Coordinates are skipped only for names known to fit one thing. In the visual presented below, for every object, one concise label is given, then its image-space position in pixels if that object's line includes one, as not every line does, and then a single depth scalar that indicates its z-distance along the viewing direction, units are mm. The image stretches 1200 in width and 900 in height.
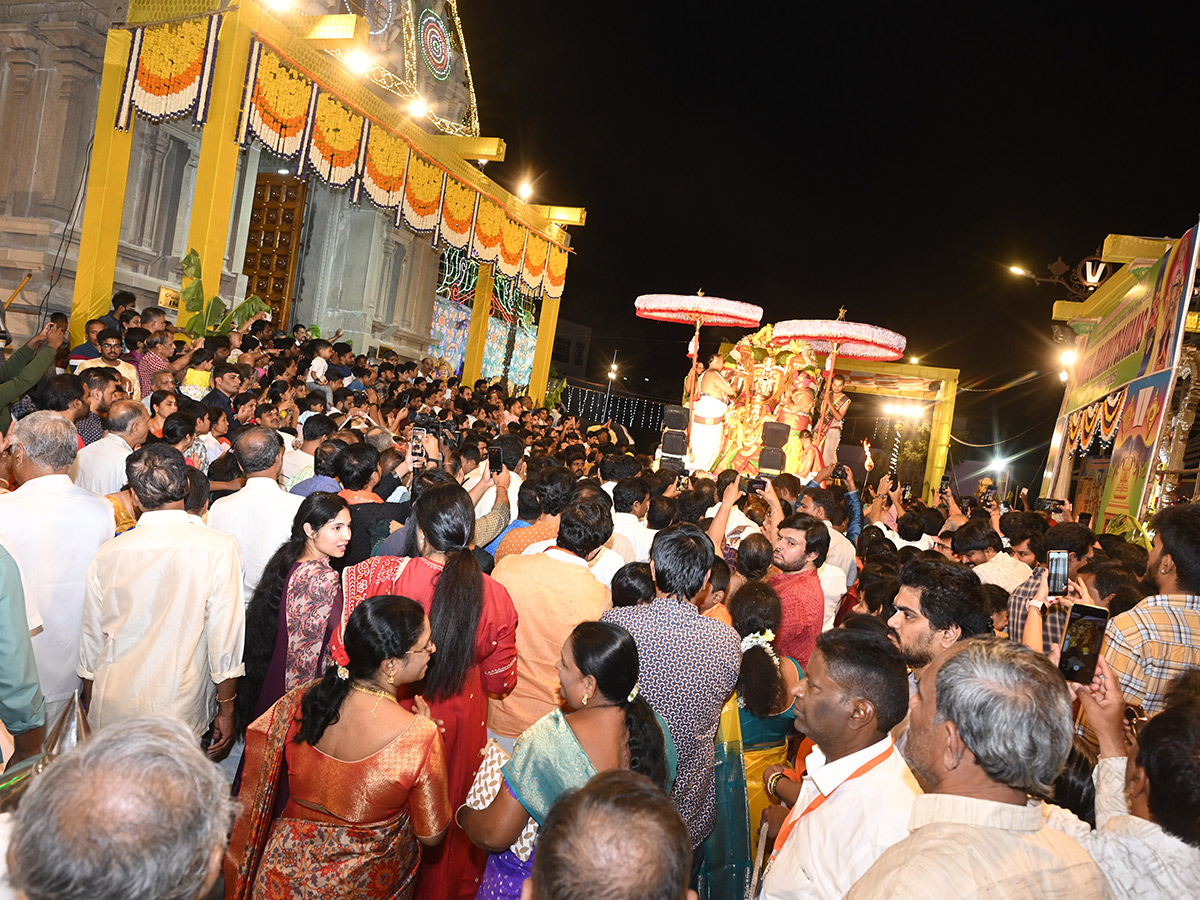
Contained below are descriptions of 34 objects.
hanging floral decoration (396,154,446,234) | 13742
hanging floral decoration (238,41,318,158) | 10391
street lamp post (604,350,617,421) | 30255
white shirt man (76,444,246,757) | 3033
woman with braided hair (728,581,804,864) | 3410
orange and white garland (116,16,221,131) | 9727
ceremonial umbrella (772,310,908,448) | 15867
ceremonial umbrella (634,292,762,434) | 15578
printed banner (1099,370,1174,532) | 8422
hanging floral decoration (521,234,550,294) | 18016
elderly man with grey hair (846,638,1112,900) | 1595
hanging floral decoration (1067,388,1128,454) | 10612
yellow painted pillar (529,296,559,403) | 20203
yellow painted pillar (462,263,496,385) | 18719
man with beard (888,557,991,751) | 3070
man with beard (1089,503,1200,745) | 3193
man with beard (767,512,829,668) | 4121
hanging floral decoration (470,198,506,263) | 15953
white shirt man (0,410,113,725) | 3070
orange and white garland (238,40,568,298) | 10711
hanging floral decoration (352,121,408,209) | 12617
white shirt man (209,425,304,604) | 4020
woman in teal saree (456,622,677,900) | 2205
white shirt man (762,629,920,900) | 2012
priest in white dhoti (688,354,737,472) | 15266
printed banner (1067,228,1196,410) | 8375
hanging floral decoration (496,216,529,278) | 16906
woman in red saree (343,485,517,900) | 3029
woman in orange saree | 2334
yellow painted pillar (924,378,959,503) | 24188
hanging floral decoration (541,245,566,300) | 18969
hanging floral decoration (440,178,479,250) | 14883
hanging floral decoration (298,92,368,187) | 11469
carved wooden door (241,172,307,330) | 15695
